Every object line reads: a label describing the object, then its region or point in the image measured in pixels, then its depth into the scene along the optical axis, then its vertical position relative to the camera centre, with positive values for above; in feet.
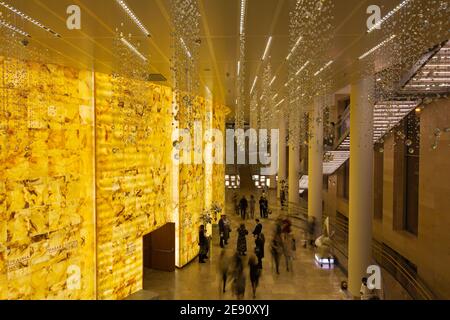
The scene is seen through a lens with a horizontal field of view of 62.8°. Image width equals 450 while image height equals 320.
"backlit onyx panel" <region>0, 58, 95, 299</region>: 22.39 -2.20
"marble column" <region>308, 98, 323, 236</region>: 51.85 -2.64
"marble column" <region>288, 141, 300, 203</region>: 69.77 -4.35
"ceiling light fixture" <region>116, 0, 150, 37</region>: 14.28 +5.70
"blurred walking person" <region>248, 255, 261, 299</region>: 29.01 -9.62
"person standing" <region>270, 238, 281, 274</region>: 37.19 -10.71
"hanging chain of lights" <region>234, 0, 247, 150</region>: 16.43 +6.20
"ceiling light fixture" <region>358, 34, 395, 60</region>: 18.86 +5.73
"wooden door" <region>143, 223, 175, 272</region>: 38.68 -10.48
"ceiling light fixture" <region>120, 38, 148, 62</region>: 19.35 +5.77
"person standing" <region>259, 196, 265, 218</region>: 62.20 -9.49
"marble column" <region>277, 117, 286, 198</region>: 89.81 -0.45
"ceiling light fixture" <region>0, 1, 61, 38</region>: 14.01 +5.46
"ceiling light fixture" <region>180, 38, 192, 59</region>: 19.70 +5.86
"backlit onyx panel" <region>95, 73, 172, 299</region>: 28.94 -2.13
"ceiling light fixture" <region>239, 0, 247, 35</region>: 14.33 +5.79
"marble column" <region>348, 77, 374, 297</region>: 31.63 -2.41
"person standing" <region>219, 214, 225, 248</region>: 45.94 -10.04
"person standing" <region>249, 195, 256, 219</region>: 62.03 -9.94
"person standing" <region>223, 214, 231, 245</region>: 46.06 -10.13
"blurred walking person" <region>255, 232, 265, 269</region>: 36.42 -9.84
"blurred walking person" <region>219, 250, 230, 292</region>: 30.63 -9.95
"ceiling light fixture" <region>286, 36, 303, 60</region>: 19.27 +5.91
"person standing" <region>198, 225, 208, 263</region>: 40.29 -10.44
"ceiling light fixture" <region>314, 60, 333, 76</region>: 24.10 +5.79
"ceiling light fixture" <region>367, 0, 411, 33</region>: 14.44 +5.72
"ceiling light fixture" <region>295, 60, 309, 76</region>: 25.01 +6.02
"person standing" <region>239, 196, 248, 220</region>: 60.70 -9.38
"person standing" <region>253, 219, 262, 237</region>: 38.87 -8.44
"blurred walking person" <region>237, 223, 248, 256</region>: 39.14 -9.75
